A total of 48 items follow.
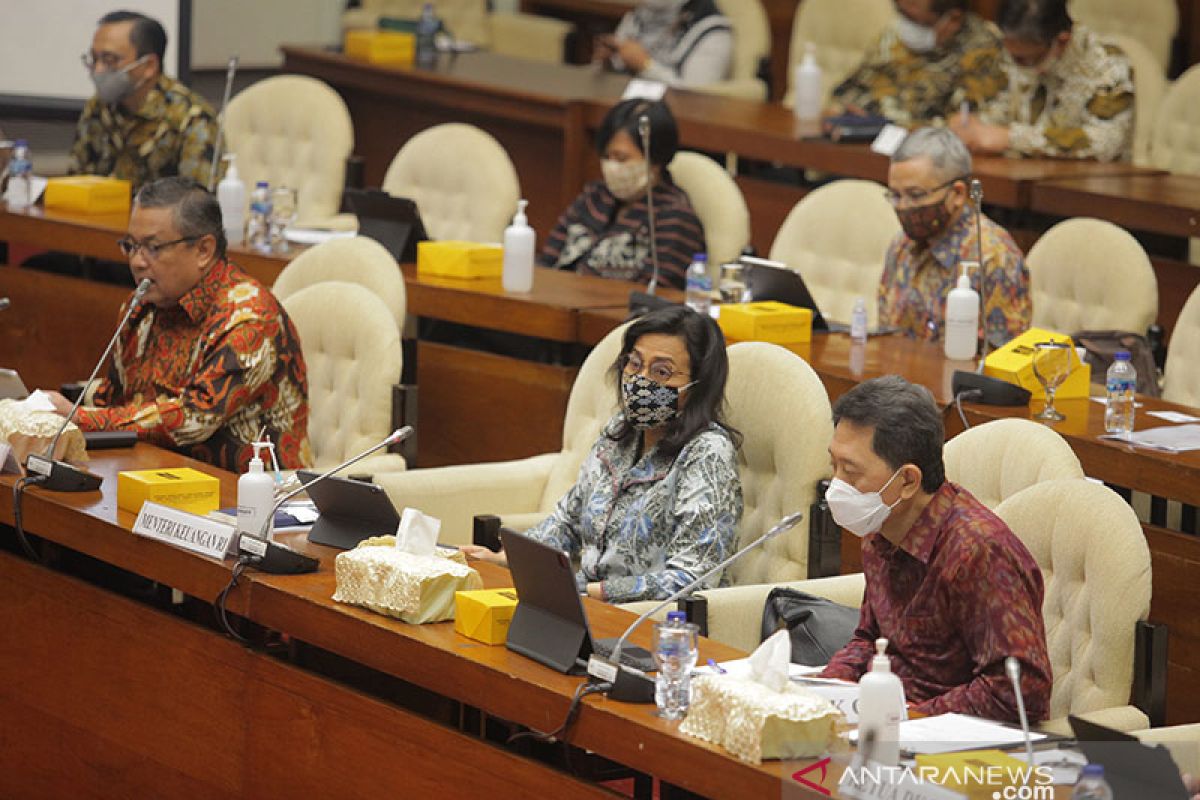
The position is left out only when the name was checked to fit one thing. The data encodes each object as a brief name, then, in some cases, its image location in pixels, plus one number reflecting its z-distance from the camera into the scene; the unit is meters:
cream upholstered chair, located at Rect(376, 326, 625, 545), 9.19
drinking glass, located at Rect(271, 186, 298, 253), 12.63
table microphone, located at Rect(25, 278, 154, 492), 8.08
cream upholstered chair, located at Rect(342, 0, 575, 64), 22.70
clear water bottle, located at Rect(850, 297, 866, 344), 10.34
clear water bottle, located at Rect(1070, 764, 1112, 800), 5.00
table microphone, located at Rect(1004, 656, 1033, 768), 5.11
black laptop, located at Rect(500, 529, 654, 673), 6.19
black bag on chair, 7.08
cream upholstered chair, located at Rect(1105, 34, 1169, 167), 16.31
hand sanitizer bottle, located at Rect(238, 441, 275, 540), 7.28
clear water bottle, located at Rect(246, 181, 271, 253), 12.58
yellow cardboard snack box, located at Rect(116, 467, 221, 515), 7.82
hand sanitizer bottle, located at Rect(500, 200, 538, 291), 11.52
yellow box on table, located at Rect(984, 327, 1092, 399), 9.27
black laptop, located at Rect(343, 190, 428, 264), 12.31
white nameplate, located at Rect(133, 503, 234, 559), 7.27
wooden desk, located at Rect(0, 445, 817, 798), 6.07
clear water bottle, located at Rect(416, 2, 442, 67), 18.78
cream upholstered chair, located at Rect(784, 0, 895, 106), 19.33
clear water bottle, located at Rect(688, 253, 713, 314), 11.16
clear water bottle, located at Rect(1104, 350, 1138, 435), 8.83
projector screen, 17.30
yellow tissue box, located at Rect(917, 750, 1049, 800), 5.27
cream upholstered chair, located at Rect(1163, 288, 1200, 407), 10.48
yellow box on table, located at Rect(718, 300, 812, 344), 10.28
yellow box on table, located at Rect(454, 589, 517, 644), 6.45
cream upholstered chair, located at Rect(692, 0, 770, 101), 19.30
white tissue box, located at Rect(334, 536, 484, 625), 6.61
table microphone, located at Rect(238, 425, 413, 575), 7.13
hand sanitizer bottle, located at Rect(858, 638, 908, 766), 5.38
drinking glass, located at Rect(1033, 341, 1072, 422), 9.12
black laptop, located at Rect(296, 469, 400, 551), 7.32
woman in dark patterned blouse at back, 12.42
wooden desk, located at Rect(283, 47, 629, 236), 16.94
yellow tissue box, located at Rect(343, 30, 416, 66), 18.28
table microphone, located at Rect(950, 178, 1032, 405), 9.13
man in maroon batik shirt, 6.11
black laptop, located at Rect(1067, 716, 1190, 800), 5.14
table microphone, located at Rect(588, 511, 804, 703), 5.93
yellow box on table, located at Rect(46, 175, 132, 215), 13.43
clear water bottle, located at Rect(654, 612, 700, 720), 5.86
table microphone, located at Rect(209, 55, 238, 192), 13.52
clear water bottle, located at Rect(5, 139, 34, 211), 13.56
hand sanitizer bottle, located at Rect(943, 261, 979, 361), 10.09
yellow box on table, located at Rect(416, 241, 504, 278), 11.74
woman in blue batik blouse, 7.75
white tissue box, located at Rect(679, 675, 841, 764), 5.44
